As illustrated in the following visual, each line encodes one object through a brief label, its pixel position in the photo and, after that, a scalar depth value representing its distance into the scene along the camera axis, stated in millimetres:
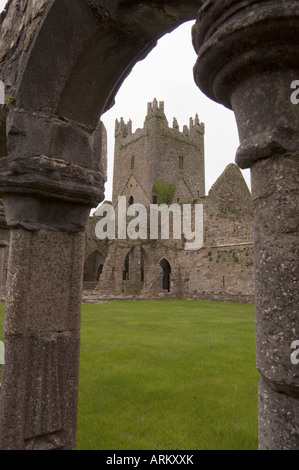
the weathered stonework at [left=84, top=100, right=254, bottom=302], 18562
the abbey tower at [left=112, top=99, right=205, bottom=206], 34750
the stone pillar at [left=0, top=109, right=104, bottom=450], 2512
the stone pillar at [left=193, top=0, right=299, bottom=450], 1436
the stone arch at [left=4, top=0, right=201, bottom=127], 2490
